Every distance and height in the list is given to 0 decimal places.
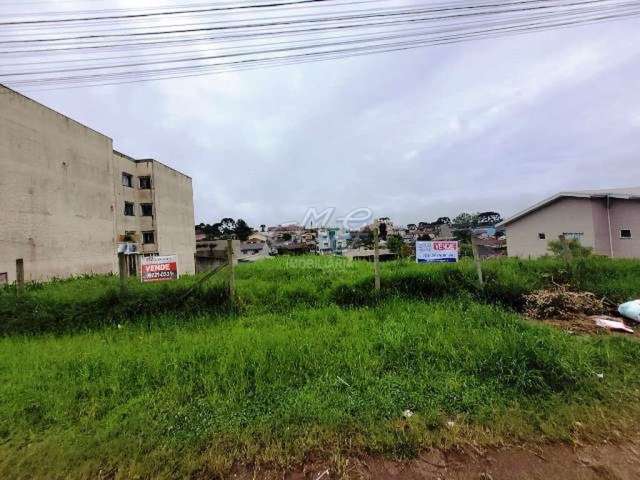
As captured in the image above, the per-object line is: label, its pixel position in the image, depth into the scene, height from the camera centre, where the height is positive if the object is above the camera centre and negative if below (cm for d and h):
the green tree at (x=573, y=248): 1032 -63
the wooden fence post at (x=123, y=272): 574 -26
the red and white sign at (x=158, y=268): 598 -23
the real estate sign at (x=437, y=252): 620 -25
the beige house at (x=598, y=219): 1566 +67
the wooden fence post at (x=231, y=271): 587 -36
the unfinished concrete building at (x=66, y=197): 1498 +420
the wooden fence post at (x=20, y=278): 591 -27
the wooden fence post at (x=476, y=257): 591 -39
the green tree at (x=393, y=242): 2465 +5
